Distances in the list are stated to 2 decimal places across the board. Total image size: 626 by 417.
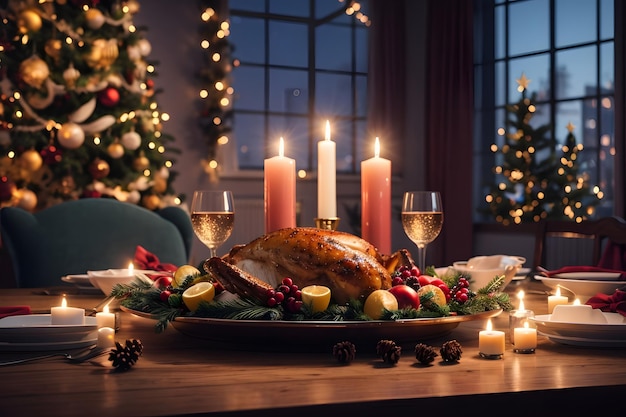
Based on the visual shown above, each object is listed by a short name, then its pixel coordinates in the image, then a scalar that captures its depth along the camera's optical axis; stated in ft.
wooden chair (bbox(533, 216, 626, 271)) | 7.82
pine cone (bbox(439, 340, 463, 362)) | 2.83
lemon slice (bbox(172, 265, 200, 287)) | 3.69
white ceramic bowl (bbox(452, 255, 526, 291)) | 4.62
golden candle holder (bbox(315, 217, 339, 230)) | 4.47
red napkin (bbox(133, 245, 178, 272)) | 5.83
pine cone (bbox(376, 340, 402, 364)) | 2.78
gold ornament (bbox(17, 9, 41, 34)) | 14.82
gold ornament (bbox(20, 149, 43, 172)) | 14.60
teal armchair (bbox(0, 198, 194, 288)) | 7.91
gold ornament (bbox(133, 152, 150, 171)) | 15.99
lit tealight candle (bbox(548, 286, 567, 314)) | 4.33
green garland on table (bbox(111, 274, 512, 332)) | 3.02
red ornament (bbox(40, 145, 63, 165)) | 14.98
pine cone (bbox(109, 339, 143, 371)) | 2.67
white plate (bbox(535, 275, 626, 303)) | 5.05
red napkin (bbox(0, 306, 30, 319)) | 3.87
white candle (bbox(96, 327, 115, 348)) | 2.97
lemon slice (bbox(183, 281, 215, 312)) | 3.22
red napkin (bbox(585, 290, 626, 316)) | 3.71
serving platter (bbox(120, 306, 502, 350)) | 2.93
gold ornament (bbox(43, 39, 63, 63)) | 15.26
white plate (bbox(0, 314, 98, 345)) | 3.01
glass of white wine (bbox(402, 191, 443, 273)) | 4.75
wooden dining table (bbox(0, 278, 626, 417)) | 2.17
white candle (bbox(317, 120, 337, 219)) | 4.53
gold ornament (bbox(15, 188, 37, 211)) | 14.38
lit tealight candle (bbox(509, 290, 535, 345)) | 3.25
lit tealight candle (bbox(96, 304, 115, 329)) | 3.32
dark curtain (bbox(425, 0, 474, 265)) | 21.20
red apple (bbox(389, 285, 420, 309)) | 3.22
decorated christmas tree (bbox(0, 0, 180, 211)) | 14.87
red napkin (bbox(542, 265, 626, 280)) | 5.61
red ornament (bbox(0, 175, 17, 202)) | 14.38
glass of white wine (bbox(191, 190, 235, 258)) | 4.56
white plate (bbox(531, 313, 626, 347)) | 3.18
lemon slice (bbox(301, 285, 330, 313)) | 3.09
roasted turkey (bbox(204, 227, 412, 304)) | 3.09
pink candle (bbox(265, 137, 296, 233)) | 4.39
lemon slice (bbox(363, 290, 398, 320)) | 3.08
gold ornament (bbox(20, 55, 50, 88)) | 14.57
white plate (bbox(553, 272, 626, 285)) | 5.65
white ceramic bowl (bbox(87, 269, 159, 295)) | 4.85
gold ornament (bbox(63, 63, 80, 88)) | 15.07
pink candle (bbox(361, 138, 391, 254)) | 4.55
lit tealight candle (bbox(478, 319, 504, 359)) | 2.94
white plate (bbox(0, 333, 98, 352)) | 3.03
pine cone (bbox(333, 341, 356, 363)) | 2.80
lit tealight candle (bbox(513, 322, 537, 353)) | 3.06
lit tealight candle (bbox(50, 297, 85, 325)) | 3.16
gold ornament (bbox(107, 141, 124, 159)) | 15.42
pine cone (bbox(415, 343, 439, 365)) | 2.78
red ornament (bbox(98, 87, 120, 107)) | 15.65
